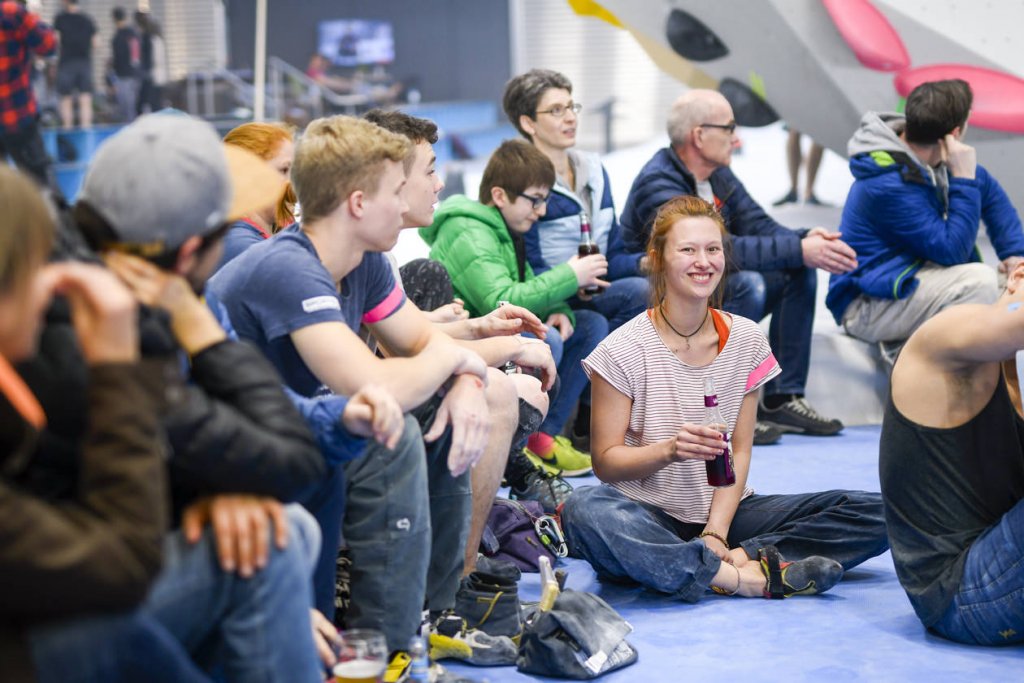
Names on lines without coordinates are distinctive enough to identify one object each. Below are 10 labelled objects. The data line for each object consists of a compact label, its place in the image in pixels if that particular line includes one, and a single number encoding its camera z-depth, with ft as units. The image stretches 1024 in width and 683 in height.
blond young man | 8.16
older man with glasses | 17.24
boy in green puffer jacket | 14.64
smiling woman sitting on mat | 10.91
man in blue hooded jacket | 17.07
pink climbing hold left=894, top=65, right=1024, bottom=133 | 21.43
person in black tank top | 9.00
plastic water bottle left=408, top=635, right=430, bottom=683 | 8.17
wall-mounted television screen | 73.46
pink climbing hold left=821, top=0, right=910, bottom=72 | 21.81
